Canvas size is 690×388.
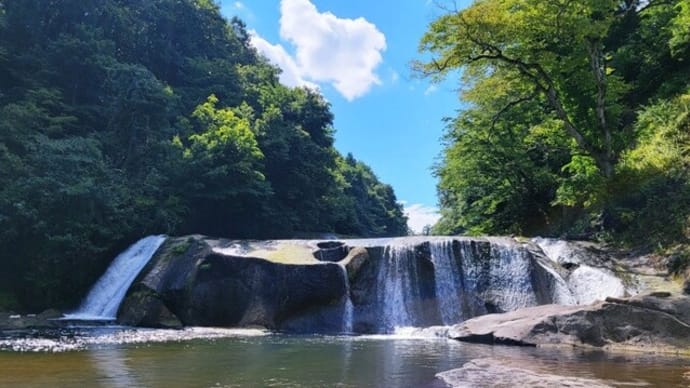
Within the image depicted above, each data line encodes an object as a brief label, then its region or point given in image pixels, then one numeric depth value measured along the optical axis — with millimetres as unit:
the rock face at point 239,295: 16797
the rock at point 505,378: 6715
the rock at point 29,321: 15131
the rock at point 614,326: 10820
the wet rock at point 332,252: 17969
